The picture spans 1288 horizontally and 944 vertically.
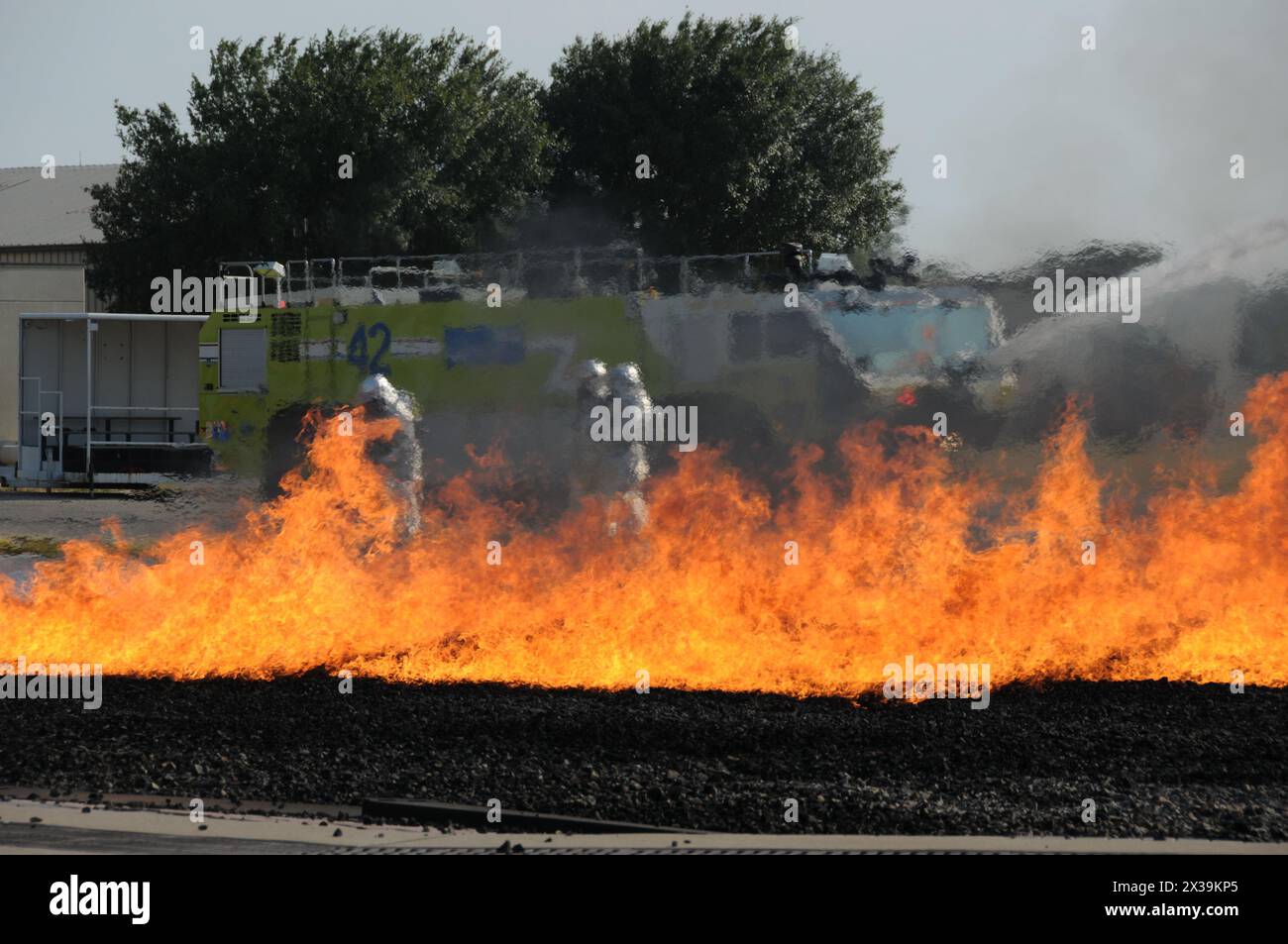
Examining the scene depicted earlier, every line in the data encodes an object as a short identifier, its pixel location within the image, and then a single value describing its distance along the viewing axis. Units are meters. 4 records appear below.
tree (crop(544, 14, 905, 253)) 39.62
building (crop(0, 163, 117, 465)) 44.47
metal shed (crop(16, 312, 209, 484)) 26.02
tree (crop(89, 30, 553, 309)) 35.03
